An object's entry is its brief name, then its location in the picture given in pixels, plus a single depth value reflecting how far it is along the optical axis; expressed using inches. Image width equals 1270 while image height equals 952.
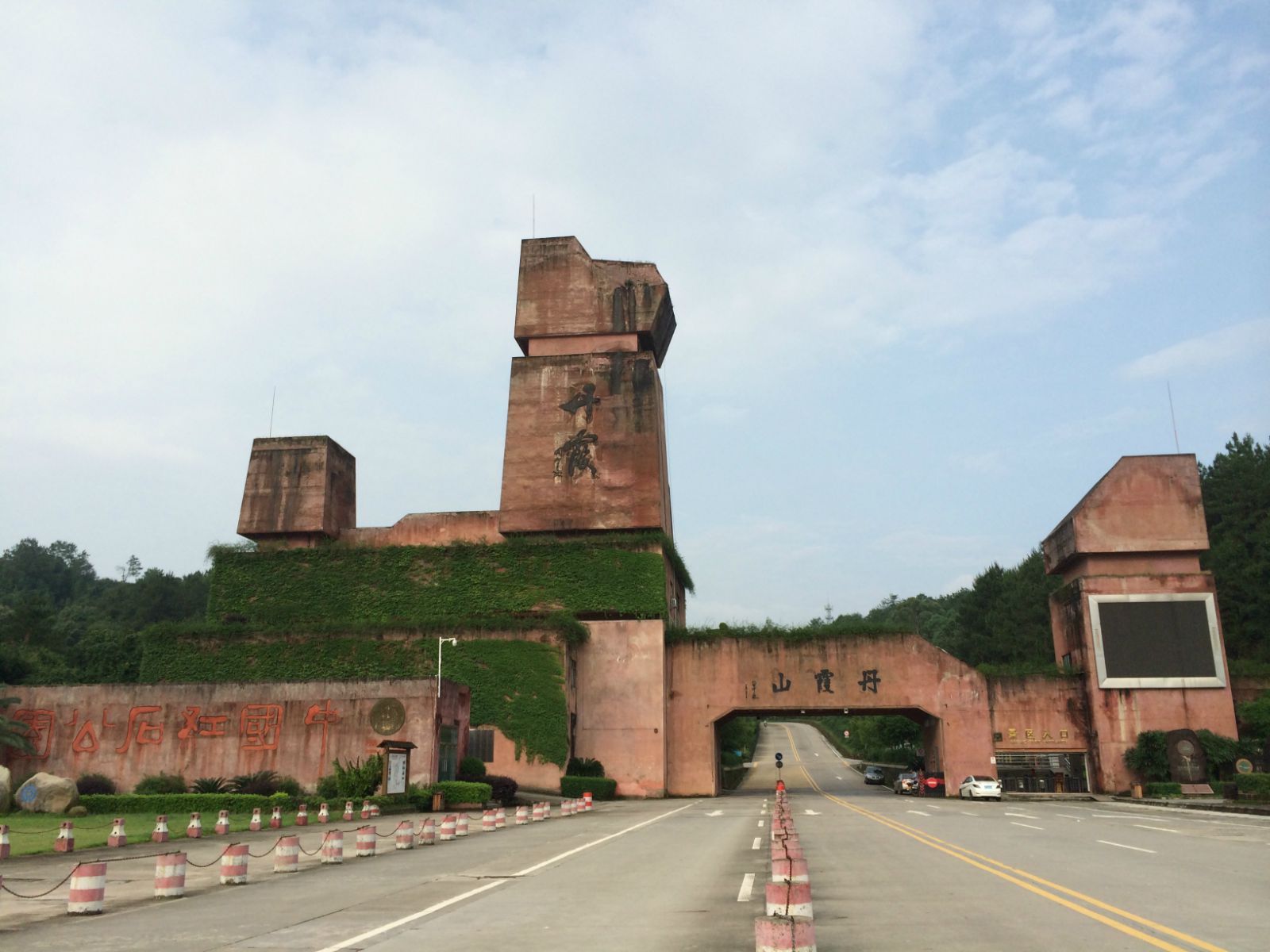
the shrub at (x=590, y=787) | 1596.9
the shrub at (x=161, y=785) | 1306.6
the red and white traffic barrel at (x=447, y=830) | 855.1
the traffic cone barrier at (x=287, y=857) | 613.6
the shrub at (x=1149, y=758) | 1662.2
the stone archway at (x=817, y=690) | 1765.5
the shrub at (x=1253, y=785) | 1332.4
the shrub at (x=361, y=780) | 1170.6
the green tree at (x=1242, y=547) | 2285.9
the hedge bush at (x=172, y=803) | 1167.0
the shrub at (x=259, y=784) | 1246.3
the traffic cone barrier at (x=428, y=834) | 808.9
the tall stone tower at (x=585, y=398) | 1972.2
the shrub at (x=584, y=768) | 1651.1
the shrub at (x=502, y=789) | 1389.0
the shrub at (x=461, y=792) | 1231.5
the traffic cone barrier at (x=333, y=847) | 660.1
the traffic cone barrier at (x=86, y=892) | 457.7
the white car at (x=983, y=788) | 1579.7
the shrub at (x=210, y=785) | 1258.0
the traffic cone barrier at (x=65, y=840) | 759.7
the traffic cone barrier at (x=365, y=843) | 713.6
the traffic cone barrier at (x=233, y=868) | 563.2
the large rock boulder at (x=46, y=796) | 1130.7
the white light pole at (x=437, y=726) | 1288.1
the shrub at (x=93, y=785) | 1312.7
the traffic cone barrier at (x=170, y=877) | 511.8
